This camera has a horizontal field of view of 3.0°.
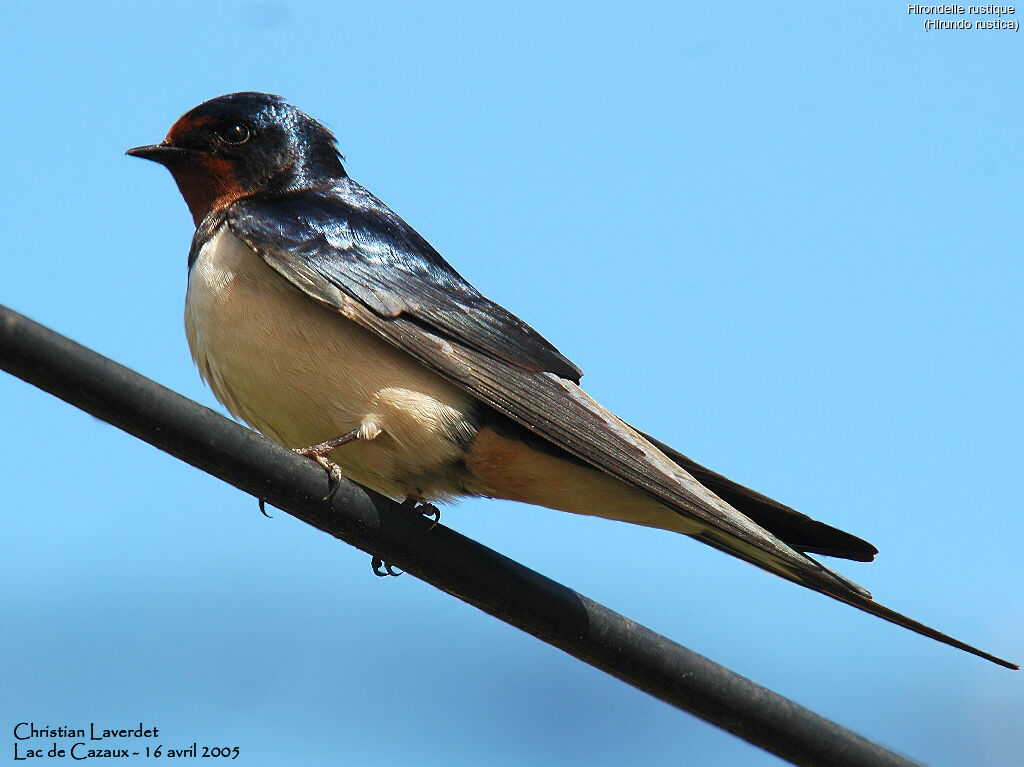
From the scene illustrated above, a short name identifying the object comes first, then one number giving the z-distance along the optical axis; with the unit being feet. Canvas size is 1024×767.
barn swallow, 10.36
